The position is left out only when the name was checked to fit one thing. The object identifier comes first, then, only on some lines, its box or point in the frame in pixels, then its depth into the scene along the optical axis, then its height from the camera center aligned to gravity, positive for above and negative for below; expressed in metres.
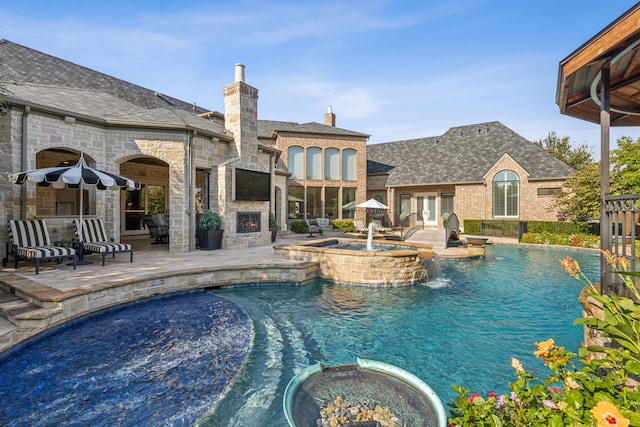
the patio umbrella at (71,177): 7.02 +0.78
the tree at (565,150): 34.69 +7.16
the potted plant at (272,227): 13.64 -0.66
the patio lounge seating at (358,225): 20.16 -0.86
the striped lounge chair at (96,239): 7.75 -0.76
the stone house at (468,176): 18.84 +2.32
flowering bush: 1.40 -0.87
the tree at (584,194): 15.26 +0.87
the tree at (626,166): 13.85 +2.14
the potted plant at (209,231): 10.72 -0.65
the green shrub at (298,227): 18.86 -0.91
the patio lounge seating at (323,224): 19.78 -0.77
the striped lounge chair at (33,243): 6.73 -0.73
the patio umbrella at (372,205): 15.41 +0.34
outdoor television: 11.44 +1.01
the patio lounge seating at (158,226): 12.12 -0.56
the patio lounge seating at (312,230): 17.27 -0.99
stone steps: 4.48 -1.48
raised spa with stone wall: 8.09 -1.41
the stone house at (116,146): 8.16 +2.11
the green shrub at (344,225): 20.69 -0.87
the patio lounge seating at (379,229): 19.06 -1.04
